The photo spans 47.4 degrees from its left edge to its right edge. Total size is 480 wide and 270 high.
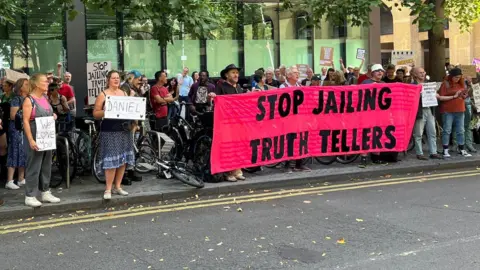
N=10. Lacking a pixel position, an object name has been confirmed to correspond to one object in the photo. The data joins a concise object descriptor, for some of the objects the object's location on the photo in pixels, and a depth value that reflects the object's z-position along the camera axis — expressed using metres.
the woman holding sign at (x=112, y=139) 7.65
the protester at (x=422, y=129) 10.98
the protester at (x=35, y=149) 7.14
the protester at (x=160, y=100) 10.58
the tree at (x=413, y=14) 11.75
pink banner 9.08
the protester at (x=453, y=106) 11.13
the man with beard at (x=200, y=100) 10.64
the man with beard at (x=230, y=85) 9.10
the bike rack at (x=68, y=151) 8.40
